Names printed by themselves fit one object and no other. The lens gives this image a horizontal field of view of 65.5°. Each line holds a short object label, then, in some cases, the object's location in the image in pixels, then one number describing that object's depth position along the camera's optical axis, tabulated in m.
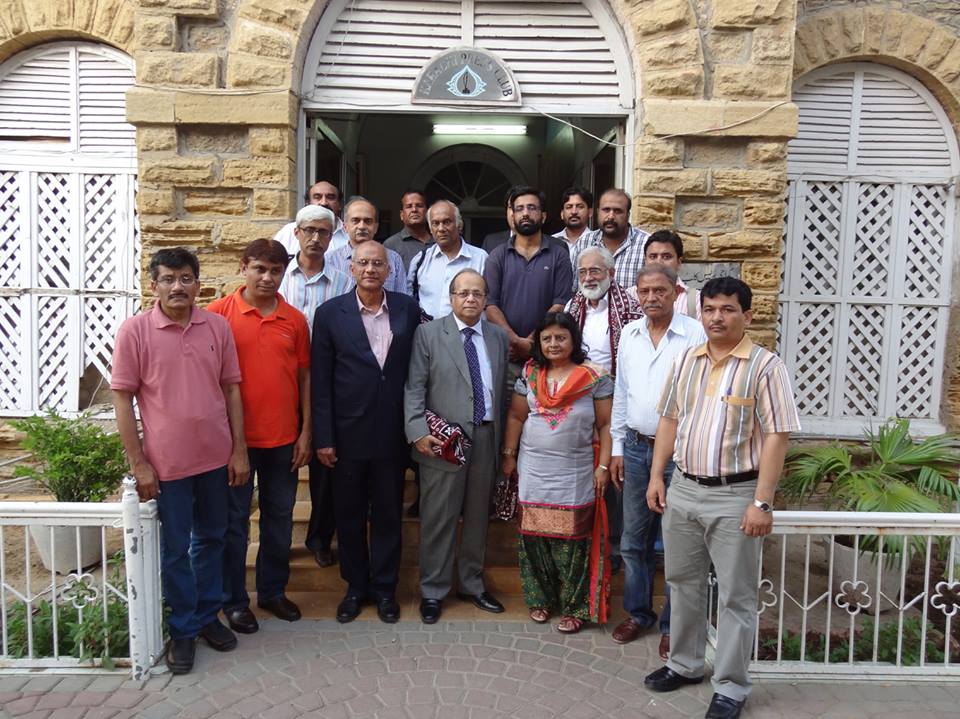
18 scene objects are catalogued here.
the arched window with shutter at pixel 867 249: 5.90
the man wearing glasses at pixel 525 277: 4.55
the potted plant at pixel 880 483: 4.26
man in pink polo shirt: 3.40
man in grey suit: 3.98
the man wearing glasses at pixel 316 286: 4.16
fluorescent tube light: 9.71
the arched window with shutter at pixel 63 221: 5.79
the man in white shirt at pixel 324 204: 4.63
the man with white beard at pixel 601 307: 4.15
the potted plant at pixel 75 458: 4.50
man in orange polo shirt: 3.80
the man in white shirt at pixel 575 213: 5.05
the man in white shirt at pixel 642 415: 3.69
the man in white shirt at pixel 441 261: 4.69
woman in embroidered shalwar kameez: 3.89
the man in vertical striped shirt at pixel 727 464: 3.05
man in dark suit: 3.93
